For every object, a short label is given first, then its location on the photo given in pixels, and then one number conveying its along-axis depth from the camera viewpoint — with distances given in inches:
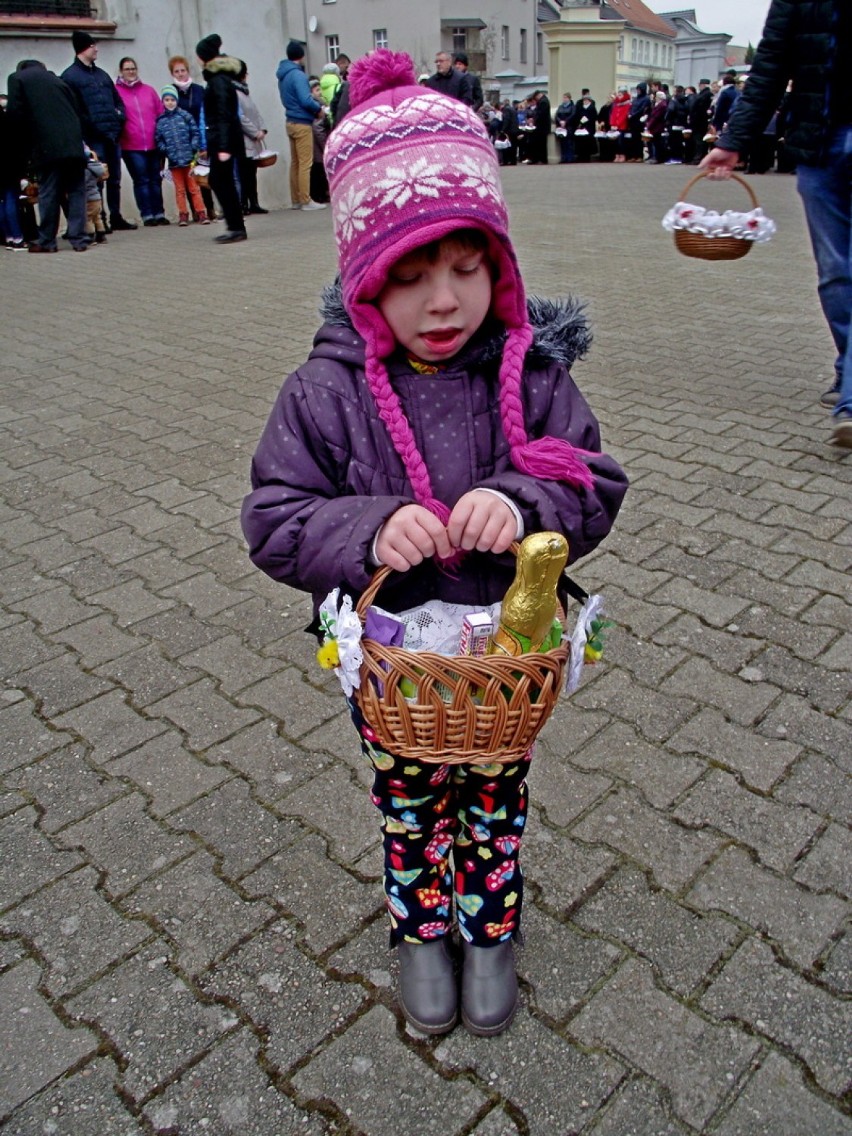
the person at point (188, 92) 458.9
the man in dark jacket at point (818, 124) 146.5
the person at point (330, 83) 497.4
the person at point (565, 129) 912.3
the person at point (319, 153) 495.2
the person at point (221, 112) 375.2
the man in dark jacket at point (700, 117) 769.6
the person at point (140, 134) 460.4
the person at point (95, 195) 422.3
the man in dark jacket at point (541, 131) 909.2
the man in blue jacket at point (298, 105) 472.7
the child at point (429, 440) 56.7
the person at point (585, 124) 908.0
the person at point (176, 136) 460.8
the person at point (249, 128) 398.6
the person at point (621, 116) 888.9
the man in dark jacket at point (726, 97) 661.3
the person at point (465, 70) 506.6
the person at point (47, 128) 381.7
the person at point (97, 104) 423.2
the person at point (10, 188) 391.2
